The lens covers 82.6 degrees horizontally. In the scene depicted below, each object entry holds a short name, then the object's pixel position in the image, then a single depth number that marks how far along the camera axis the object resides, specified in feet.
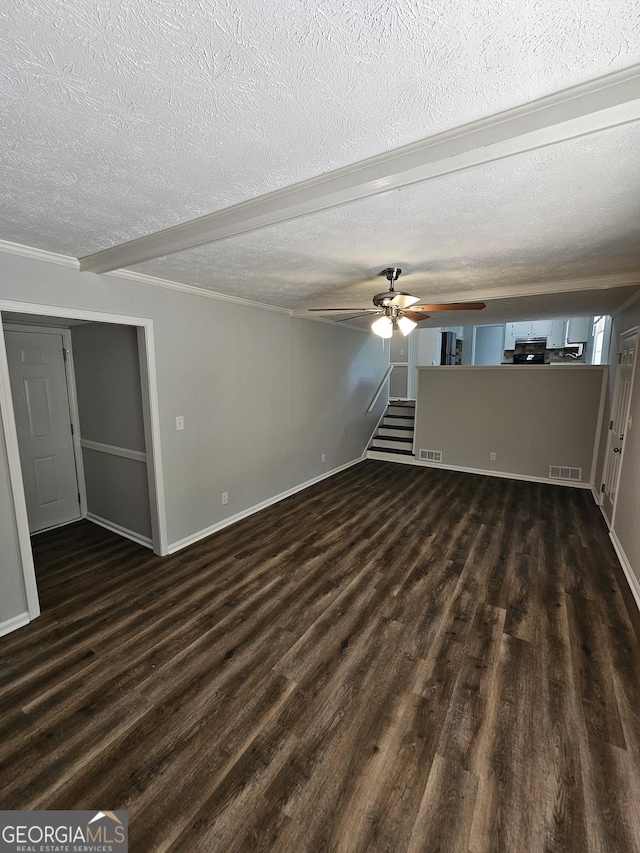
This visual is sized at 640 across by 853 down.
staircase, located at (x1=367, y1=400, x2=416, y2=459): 23.00
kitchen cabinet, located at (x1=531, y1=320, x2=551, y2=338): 31.63
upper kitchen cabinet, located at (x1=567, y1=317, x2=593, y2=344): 29.40
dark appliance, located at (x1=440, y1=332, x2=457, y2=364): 32.37
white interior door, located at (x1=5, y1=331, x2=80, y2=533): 12.24
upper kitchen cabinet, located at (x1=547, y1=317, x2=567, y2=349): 31.28
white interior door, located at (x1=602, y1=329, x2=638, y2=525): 12.23
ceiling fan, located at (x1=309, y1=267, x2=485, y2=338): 9.23
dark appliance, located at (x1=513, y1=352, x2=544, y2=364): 32.35
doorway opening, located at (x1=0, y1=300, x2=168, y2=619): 8.06
